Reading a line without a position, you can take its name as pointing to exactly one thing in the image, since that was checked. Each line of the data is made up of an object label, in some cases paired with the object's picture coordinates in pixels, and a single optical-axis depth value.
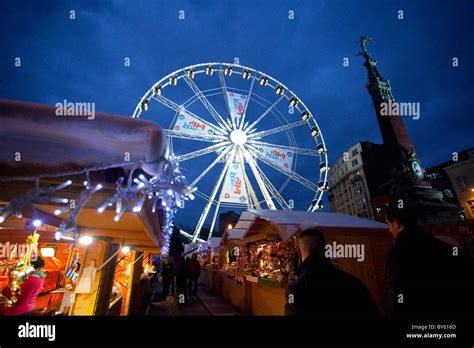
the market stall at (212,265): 15.54
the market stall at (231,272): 9.77
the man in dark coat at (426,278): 2.00
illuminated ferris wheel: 16.22
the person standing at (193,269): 12.22
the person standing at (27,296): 3.07
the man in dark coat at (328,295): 1.73
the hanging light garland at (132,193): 1.43
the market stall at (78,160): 1.34
